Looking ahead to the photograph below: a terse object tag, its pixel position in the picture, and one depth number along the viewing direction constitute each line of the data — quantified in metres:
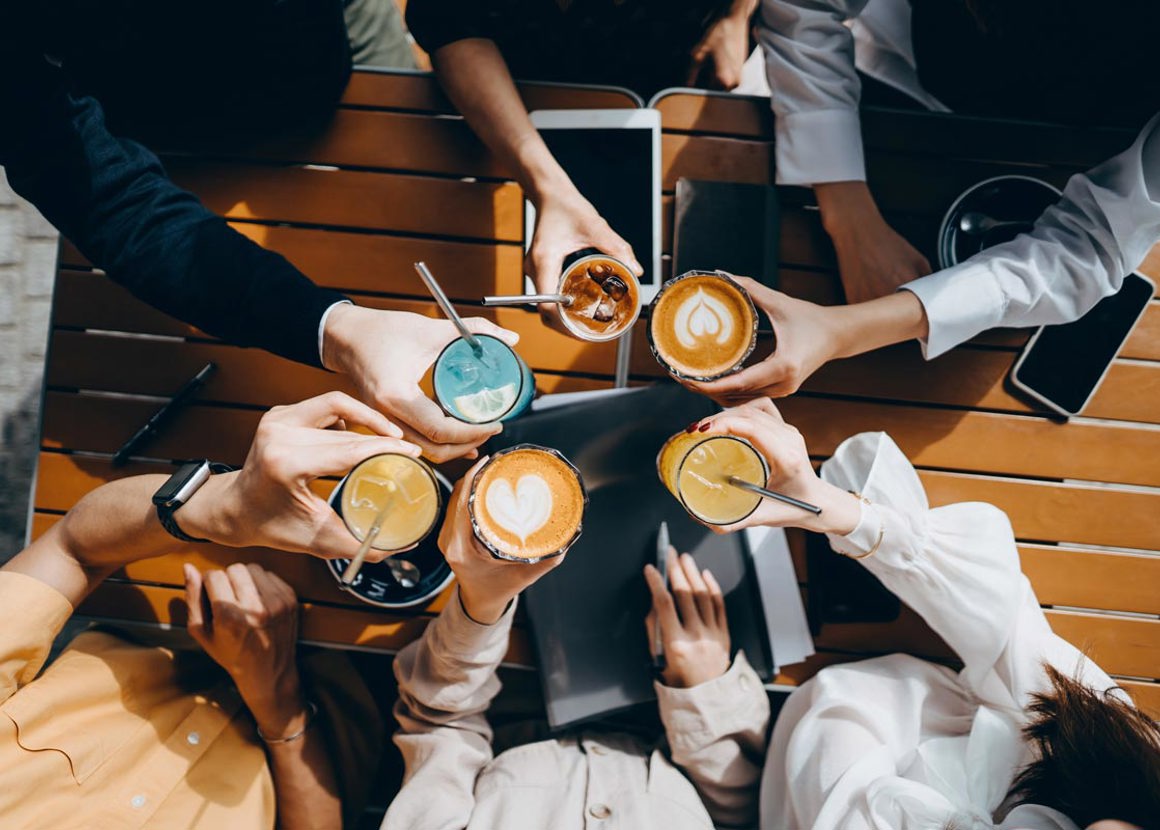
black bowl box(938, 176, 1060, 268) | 1.04
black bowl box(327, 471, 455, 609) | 1.02
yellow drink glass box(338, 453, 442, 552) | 0.88
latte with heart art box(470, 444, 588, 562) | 0.88
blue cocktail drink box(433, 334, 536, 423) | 0.87
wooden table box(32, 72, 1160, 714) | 1.07
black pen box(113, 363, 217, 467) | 1.05
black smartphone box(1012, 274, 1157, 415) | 1.05
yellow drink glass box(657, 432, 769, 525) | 0.89
